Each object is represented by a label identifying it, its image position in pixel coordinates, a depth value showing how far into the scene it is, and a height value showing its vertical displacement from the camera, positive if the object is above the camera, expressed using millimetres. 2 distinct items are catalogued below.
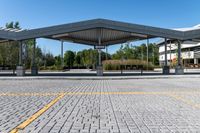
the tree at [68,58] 47174 +2601
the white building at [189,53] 48893 +4078
